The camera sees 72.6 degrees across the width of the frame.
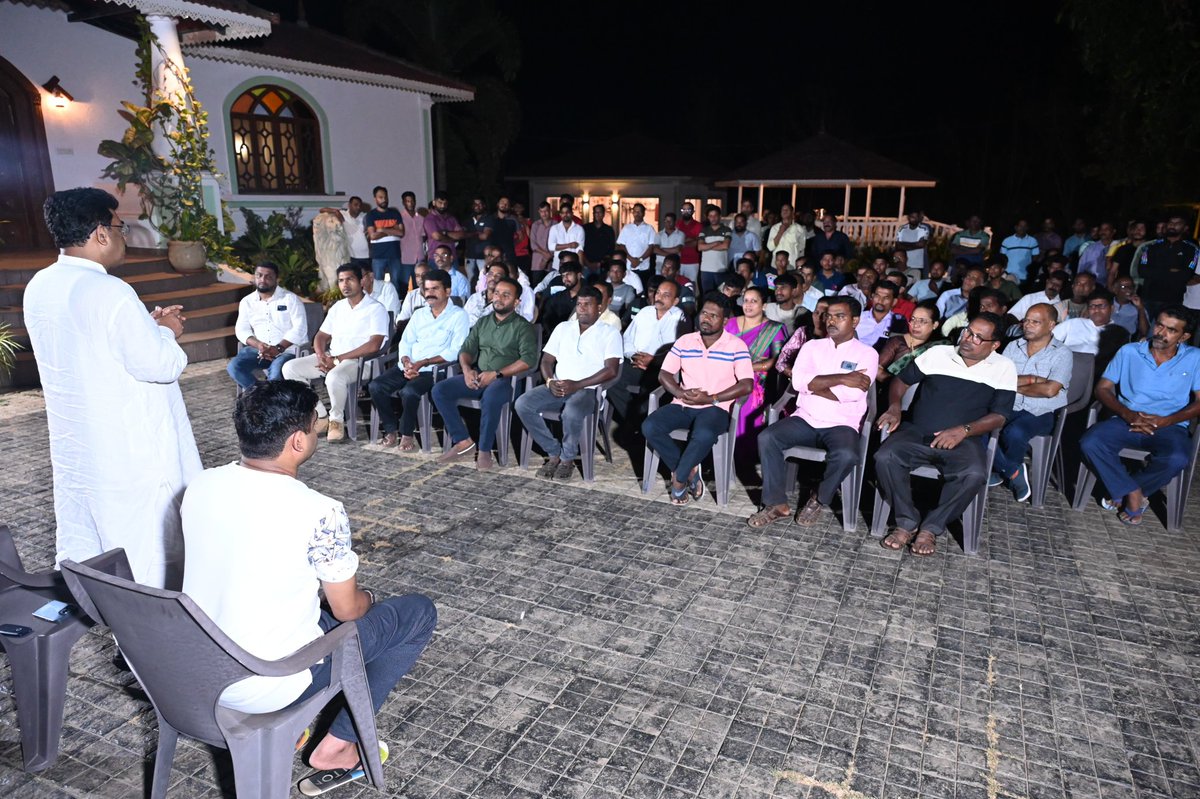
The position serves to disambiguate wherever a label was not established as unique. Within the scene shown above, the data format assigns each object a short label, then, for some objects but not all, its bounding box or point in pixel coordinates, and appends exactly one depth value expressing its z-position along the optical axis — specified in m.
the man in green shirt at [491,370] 5.89
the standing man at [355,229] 11.22
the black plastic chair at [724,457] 5.21
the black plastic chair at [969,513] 4.55
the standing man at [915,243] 11.48
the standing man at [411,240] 11.30
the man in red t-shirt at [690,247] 11.52
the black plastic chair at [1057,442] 5.25
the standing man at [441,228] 11.45
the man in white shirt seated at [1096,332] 6.09
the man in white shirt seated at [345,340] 6.51
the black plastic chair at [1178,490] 4.86
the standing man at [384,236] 10.88
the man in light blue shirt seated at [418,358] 6.21
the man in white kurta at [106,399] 3.05
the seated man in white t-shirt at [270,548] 2.24
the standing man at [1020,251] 10.93
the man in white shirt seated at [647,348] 6.45
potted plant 10.45
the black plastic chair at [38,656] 2.71
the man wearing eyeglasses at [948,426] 4.57
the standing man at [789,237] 11.50
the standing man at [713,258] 11.33
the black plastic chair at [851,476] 4.82
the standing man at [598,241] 11.53
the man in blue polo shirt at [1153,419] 4.91
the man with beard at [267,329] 6.98
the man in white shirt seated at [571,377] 5.68
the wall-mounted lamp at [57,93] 10.80
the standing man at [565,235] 11.13
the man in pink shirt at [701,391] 5.20
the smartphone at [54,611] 2.76
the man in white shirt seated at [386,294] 8.04
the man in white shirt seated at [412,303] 7.57
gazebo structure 17.47
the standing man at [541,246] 11.53
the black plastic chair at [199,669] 2.12
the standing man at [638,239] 11.40
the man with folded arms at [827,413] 4.88
